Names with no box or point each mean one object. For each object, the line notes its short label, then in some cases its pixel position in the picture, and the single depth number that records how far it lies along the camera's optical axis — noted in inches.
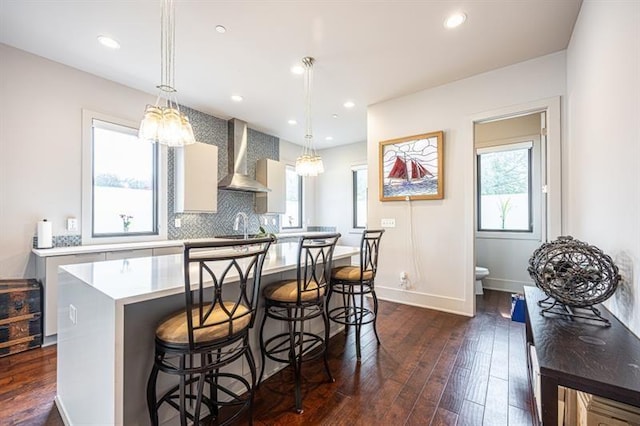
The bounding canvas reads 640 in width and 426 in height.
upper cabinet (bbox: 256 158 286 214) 200.8
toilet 157.3
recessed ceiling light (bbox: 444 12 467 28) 87.1
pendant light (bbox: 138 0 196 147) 68.8
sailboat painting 134.9
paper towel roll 106.1
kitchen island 43.8
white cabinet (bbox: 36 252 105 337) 99.5
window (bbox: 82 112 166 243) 124.5
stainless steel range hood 178.9
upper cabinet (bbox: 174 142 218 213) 150.3
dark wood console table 34.2
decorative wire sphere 50.9
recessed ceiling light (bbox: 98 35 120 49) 98.9
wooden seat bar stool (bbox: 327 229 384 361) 92.6
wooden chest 92.4
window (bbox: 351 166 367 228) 237.5
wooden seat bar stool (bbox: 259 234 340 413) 67.6
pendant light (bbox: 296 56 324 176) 108.8
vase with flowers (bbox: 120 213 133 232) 138.1
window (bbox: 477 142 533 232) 164.6
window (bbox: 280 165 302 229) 239.8
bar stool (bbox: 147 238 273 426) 46.0
